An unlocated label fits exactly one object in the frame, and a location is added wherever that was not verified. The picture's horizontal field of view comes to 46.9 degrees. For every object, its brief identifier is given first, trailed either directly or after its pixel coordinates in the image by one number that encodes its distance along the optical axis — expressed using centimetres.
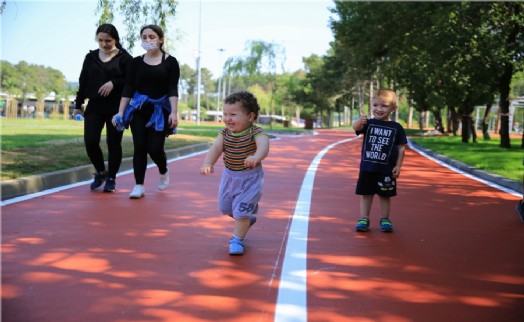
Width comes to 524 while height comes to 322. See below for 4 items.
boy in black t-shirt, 578
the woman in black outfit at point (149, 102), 723
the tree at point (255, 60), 4825
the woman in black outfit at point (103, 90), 760
